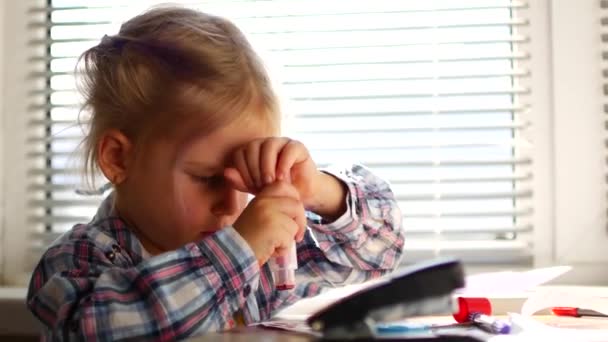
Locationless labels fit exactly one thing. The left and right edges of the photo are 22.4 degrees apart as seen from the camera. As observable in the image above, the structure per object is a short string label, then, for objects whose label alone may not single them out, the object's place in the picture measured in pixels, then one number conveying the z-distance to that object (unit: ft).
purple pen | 3.81
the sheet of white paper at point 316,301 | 4.57
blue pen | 3.70
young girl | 3.67
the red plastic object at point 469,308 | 3.96
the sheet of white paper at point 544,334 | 3.70
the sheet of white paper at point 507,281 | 4.26
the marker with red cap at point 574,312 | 4.07
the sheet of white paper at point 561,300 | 4.12
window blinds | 4.89
